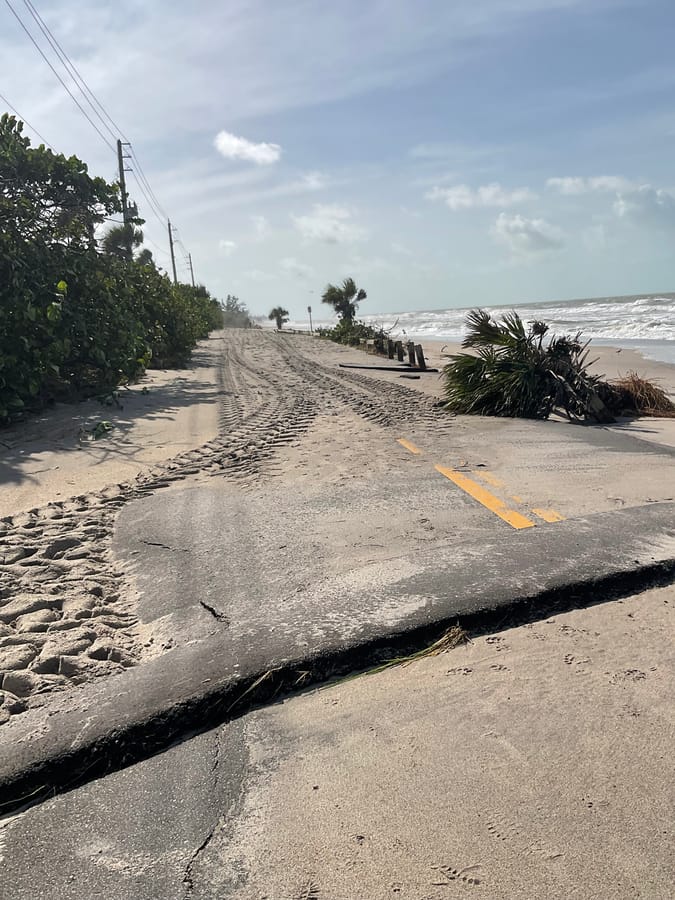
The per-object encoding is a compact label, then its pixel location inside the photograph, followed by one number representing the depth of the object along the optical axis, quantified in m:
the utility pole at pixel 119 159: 34.72
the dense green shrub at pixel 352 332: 29.62
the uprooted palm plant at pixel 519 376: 8.30
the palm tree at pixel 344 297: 37.75
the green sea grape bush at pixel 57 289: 8.46
